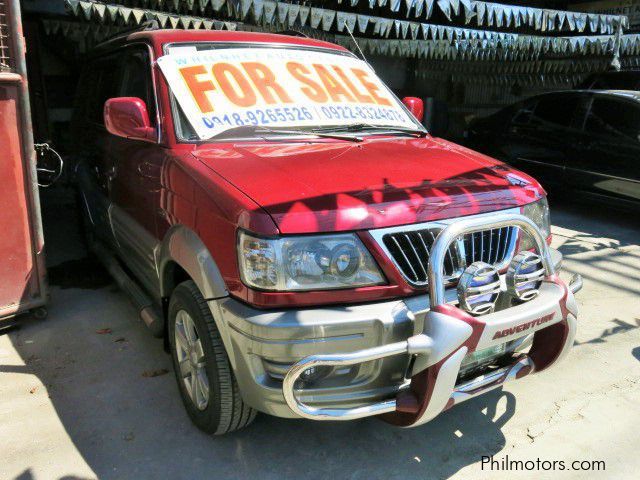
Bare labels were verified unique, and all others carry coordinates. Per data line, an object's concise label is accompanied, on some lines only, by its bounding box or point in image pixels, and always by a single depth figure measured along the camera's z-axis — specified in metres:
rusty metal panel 3.46
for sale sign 2.96
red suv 2.04
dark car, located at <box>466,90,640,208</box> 6.12
